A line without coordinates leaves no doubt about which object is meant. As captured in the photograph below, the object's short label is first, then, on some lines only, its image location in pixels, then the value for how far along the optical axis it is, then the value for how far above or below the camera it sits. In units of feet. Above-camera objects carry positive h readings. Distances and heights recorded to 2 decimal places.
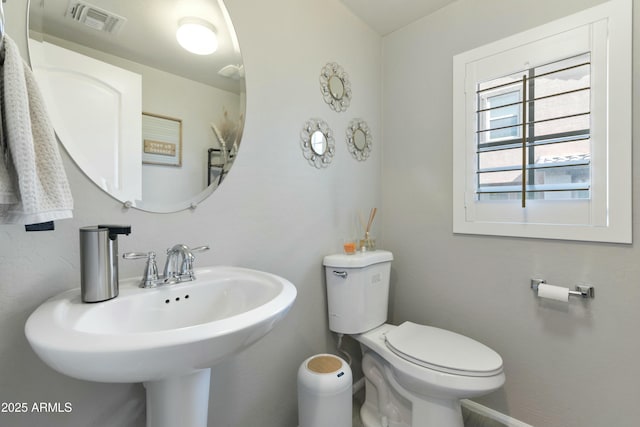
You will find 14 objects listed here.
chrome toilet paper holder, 3.99 -1.18
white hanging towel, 1.89 +0.39
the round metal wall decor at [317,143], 4.69 +1.14
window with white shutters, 3.84 +1.19
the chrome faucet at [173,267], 2.81 -0.60
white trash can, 3.73 -2.49
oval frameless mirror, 2.66 +1.27
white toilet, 3.61 -2.05
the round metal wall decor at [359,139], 5.52 +1.41
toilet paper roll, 3.96 -1.20
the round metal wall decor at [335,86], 5.04 +2.26
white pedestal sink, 1.63 -0.86
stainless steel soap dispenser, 2.34 -0.44
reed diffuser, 5.52 -0.62
